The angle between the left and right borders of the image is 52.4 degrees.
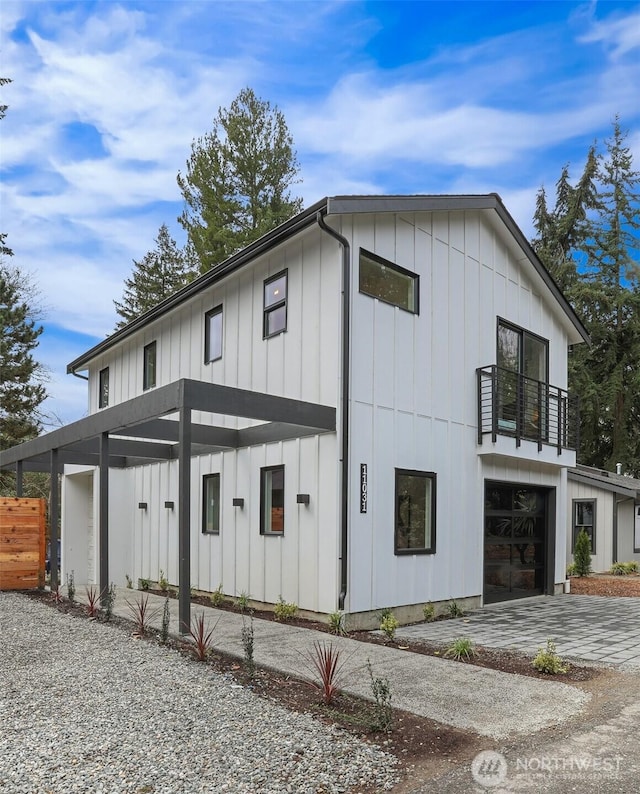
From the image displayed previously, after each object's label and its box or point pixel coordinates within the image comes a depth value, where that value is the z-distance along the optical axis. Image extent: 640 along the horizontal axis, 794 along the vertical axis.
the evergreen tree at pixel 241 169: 23.83
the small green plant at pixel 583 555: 16.48
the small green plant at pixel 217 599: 10.05
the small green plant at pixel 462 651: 6.70
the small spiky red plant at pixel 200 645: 6.18
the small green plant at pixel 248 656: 5.71
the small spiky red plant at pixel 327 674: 4.89
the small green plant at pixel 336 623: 7.98
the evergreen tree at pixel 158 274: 33.88
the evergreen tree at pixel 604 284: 26.72
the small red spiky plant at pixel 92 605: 8.99
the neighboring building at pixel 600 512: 18.22
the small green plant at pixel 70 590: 10.29
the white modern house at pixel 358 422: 8.50
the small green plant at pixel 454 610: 9.77
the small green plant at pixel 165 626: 6.98
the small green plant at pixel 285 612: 8.68
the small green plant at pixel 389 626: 7.87
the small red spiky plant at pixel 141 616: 7.59
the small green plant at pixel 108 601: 8.55
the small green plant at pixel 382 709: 4.36
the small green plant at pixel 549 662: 6.18
